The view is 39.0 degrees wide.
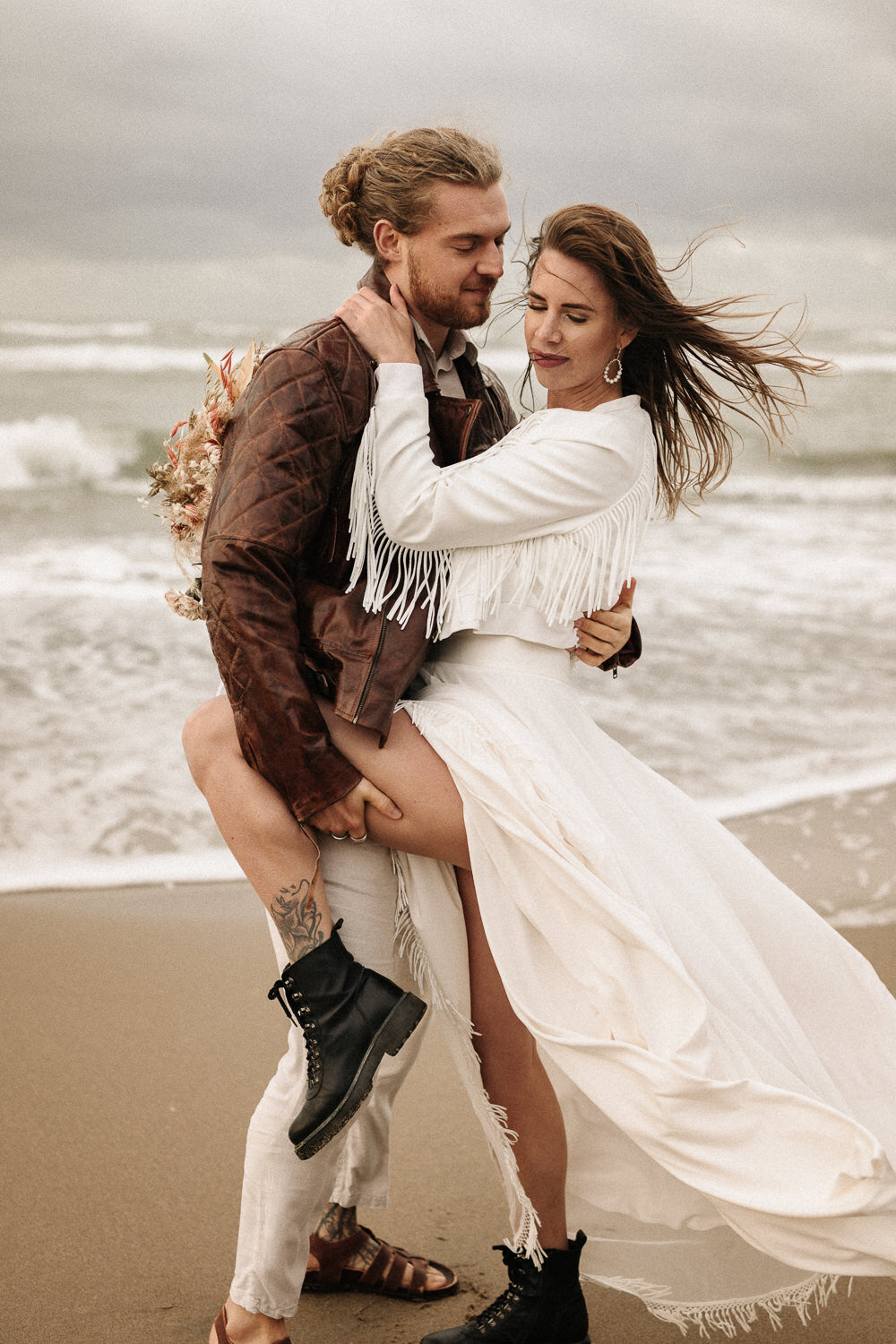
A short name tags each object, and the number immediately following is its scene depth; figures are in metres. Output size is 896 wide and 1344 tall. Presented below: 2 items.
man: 2.35
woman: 2.24
